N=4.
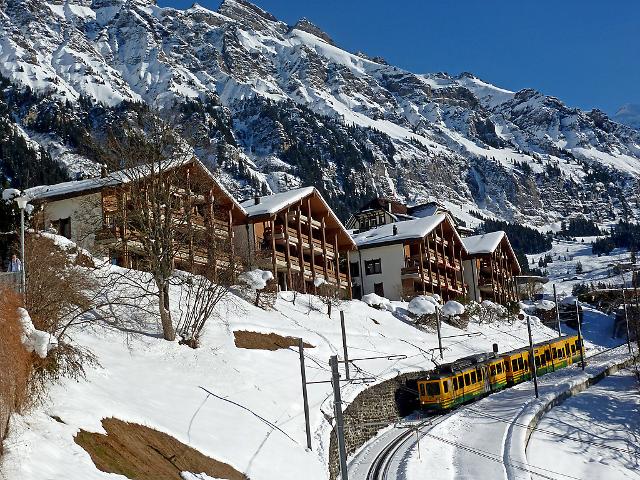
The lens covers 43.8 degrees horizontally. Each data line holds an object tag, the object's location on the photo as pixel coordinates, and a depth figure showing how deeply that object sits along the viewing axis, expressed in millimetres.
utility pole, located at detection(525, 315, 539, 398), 48397
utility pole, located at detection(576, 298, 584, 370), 61419
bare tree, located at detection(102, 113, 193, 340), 34688
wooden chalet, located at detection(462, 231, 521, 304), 94688
